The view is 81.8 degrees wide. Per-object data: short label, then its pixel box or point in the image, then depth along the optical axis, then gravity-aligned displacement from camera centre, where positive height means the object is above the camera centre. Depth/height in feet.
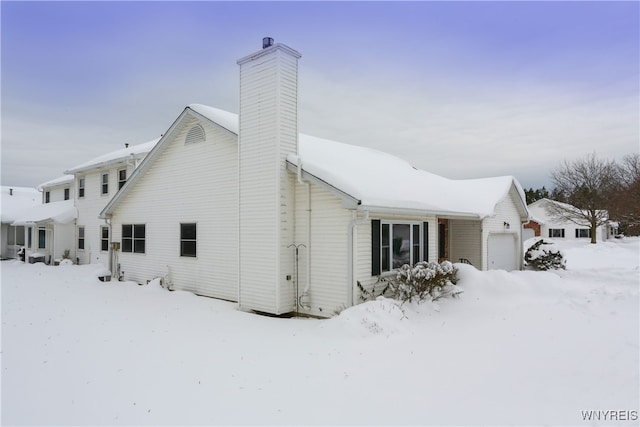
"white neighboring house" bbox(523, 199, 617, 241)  142.92 -2.68
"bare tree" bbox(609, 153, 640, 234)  74.12 +5.66
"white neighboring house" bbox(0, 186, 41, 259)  80.69 -2.12
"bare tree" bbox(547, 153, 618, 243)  126.31 +11.02
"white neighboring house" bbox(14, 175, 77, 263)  68.08 +0.45
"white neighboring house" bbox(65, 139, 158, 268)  60.23 +5.81
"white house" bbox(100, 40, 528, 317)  29.99 +1.17
